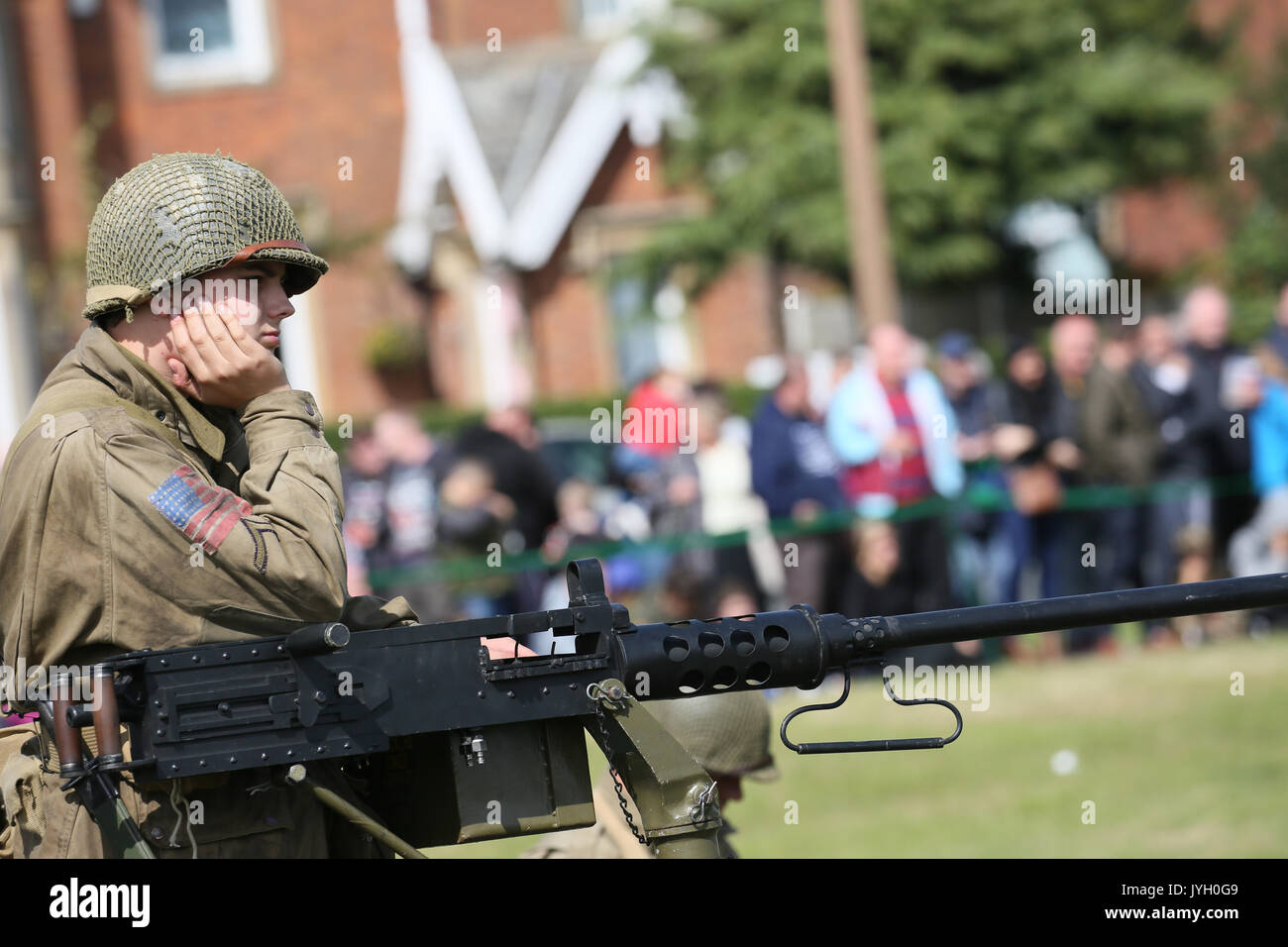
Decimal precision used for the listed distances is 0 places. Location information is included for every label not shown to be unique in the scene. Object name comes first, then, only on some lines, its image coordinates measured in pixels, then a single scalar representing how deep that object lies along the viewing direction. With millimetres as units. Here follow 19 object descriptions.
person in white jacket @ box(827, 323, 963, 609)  11516
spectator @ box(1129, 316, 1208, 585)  12070
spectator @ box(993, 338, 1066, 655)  11758
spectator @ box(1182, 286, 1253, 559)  12320
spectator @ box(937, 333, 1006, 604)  11703
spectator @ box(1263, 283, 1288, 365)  12133
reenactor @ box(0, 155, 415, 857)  3154
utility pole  14523
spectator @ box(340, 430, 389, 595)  12156
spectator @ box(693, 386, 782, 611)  11844
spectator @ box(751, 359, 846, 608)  11688
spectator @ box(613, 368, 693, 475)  12406
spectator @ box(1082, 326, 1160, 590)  12250
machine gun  3104
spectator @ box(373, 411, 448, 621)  11953
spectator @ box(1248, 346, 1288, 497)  11867
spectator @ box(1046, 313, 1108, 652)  11891
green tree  20109
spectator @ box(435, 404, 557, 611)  11852
